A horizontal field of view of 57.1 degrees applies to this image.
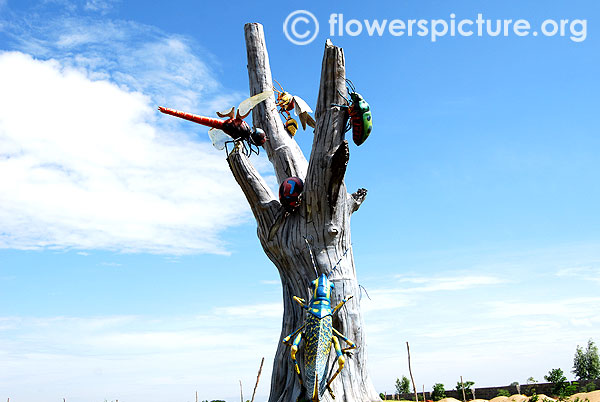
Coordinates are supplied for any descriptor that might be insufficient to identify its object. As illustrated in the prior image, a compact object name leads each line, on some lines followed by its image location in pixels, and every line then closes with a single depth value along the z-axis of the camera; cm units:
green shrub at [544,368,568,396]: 1543
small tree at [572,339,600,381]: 2232
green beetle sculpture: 716
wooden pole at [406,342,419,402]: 811
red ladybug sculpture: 733
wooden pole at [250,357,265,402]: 854
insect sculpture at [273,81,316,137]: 923
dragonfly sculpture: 779
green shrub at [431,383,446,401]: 1717
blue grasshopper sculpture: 629
